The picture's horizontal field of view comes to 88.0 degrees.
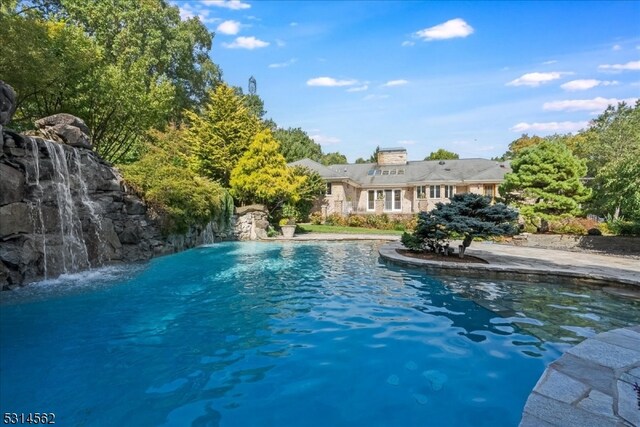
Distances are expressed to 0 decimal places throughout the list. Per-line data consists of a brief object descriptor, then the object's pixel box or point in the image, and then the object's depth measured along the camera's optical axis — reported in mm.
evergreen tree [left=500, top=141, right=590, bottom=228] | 16359
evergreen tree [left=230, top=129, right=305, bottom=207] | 19250
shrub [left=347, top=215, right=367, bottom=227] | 25562
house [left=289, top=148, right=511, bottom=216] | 27906
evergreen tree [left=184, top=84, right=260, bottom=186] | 20922
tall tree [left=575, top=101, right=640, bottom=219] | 12688
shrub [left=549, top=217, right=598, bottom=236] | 16350
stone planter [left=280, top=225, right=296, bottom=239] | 19338
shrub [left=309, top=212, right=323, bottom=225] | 26753
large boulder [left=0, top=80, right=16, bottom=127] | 6410
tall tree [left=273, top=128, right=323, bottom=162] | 36656
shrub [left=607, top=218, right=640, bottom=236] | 13177
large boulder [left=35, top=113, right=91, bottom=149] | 9352
